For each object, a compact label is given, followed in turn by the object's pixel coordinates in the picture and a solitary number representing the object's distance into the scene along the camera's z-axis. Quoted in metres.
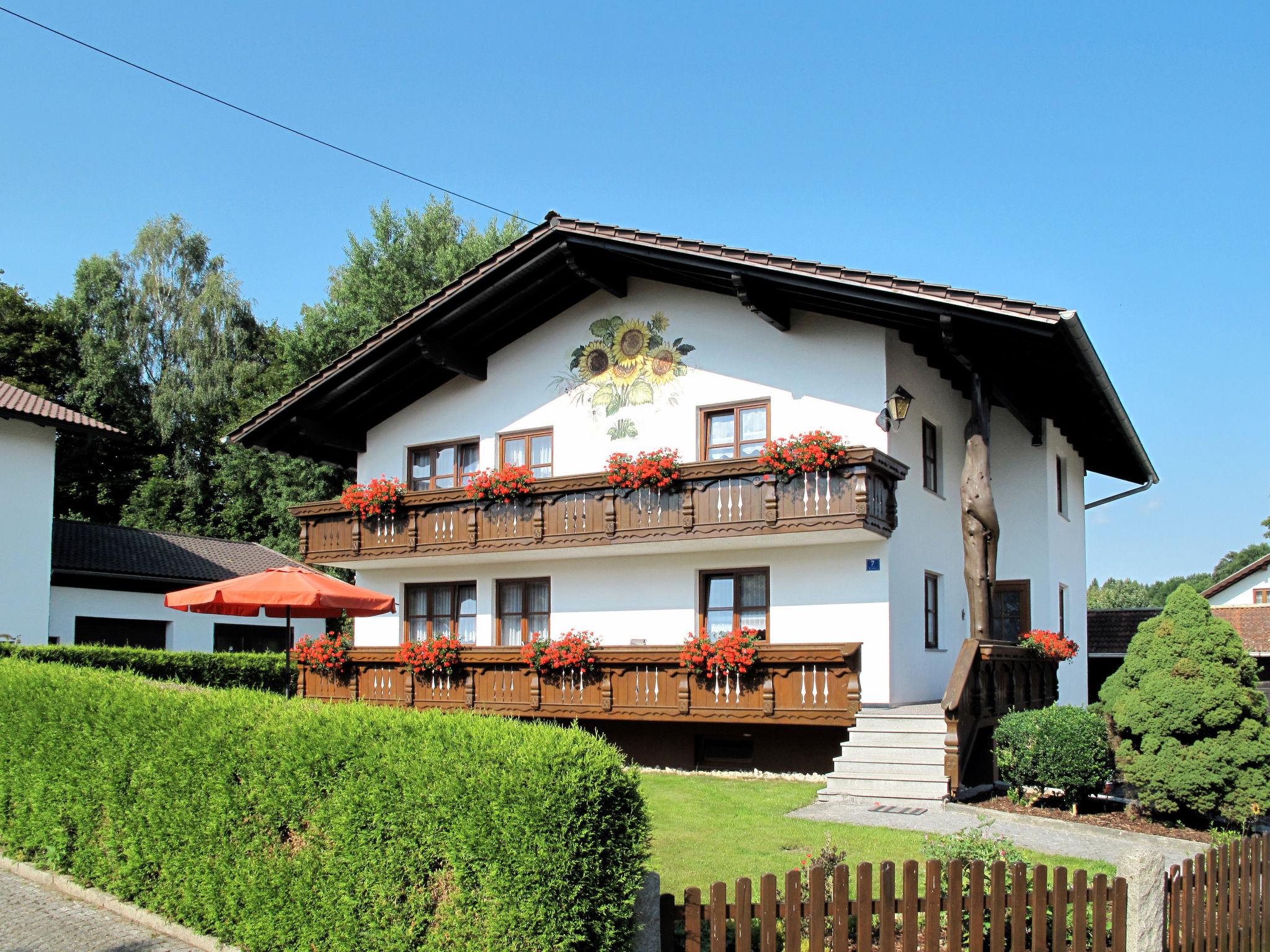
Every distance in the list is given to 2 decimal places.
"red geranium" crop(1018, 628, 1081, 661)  17.89
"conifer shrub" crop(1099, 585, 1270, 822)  11.22
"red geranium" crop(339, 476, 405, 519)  19.50
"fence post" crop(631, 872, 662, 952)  5.66
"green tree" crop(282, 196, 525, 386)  36.41
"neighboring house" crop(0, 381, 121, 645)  24.19
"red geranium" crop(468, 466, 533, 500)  18.00
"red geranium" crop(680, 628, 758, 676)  15.10
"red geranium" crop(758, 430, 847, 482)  15.34
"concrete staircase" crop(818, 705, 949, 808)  13.02
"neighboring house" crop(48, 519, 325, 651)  26.81
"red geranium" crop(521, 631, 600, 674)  16.47
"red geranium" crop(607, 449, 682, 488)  16.72
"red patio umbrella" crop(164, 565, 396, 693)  12.87
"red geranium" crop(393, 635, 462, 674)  17.64
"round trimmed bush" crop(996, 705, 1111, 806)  12.09
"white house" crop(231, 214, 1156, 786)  15.98
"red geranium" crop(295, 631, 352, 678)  18.77
